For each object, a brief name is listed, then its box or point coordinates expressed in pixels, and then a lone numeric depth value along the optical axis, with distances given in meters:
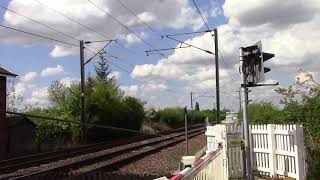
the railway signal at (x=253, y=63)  6.77
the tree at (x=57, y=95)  29.20
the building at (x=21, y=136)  19.68
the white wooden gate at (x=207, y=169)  3.68
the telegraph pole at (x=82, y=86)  23.60
